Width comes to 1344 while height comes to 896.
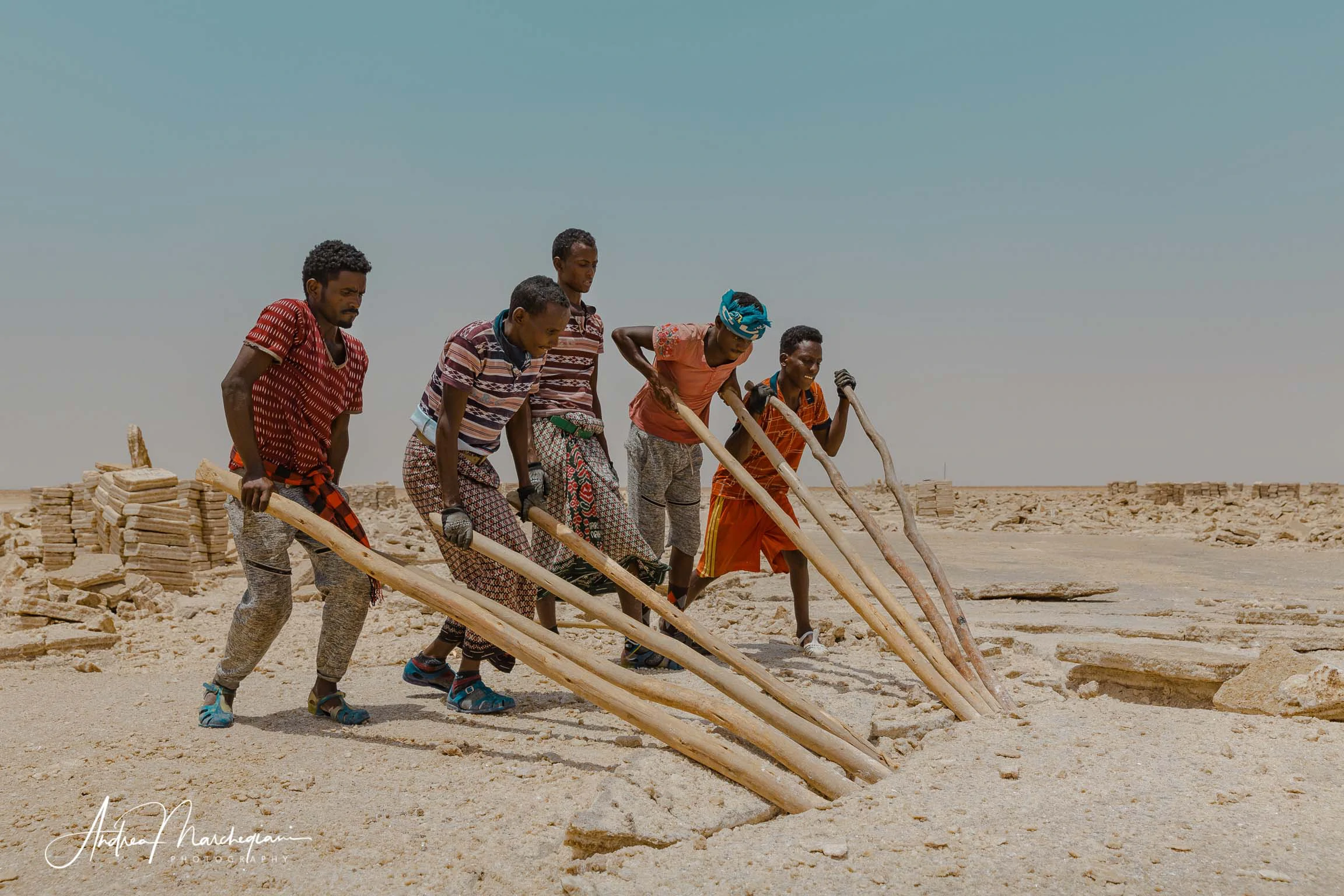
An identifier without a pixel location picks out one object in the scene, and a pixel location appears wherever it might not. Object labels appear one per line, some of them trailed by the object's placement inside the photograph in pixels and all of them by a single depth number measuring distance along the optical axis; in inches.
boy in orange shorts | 203.5
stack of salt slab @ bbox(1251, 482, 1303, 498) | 1046.4
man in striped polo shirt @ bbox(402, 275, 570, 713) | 144.8
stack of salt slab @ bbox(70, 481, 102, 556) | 434.0
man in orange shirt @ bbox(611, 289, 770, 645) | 178.9
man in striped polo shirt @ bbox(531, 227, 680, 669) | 173.2
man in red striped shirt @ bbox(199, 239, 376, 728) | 138.3
